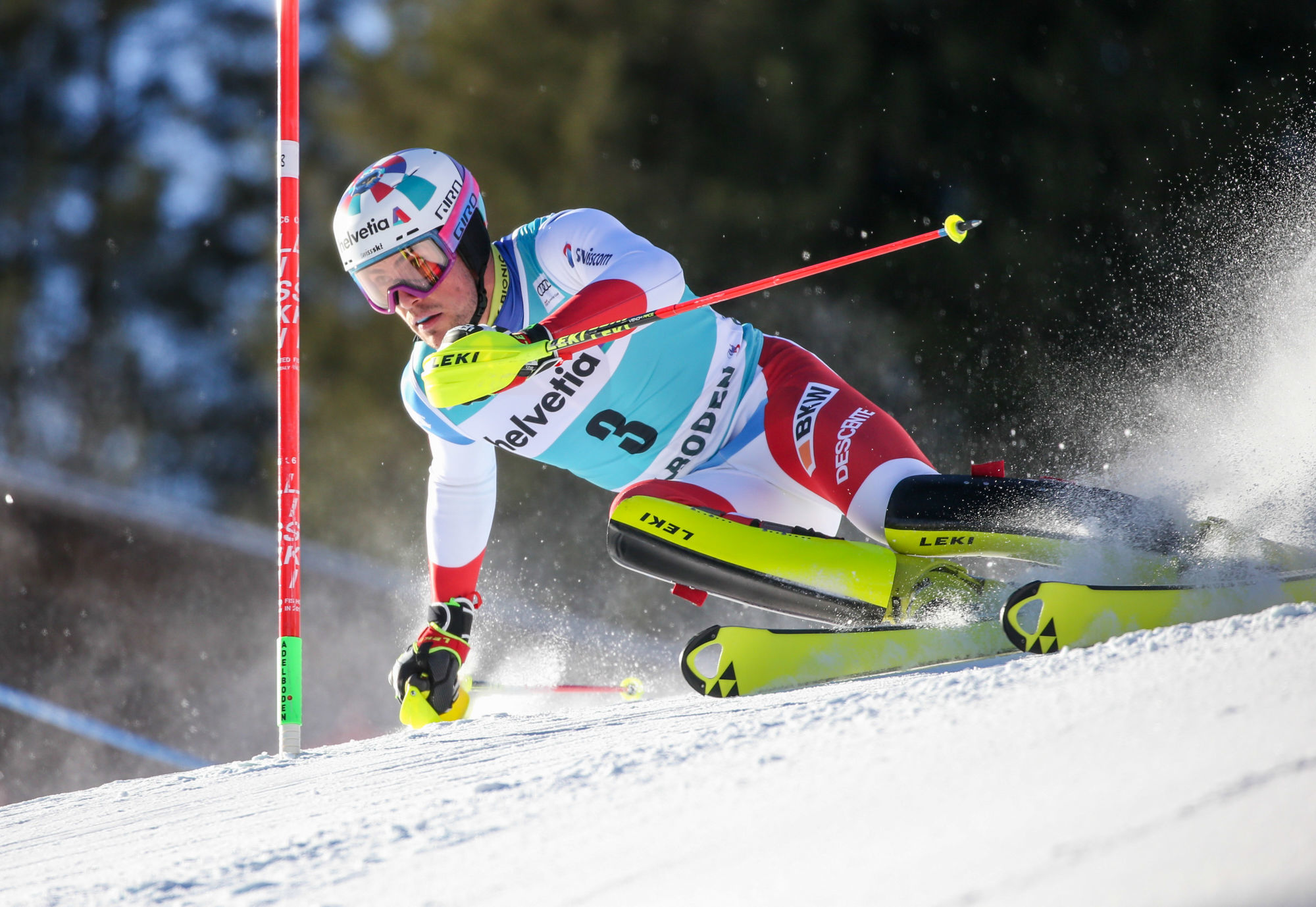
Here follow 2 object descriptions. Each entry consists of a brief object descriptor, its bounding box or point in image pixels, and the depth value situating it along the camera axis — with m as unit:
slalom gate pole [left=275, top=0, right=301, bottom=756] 14.86
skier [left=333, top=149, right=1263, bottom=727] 14.82
